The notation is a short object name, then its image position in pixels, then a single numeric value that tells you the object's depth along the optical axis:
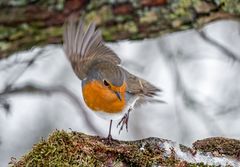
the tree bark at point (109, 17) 5.92
